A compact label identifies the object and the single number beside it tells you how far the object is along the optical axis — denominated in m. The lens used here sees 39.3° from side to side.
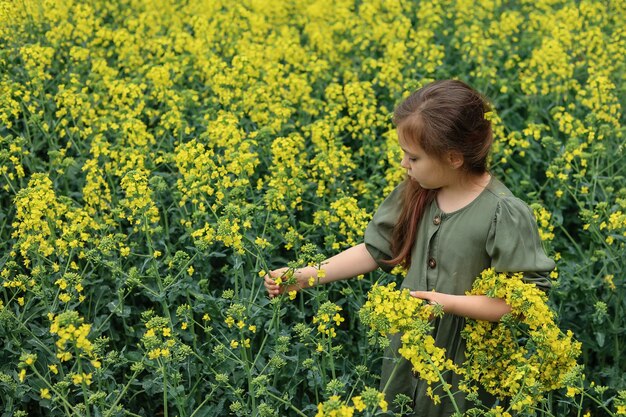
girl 3.13
